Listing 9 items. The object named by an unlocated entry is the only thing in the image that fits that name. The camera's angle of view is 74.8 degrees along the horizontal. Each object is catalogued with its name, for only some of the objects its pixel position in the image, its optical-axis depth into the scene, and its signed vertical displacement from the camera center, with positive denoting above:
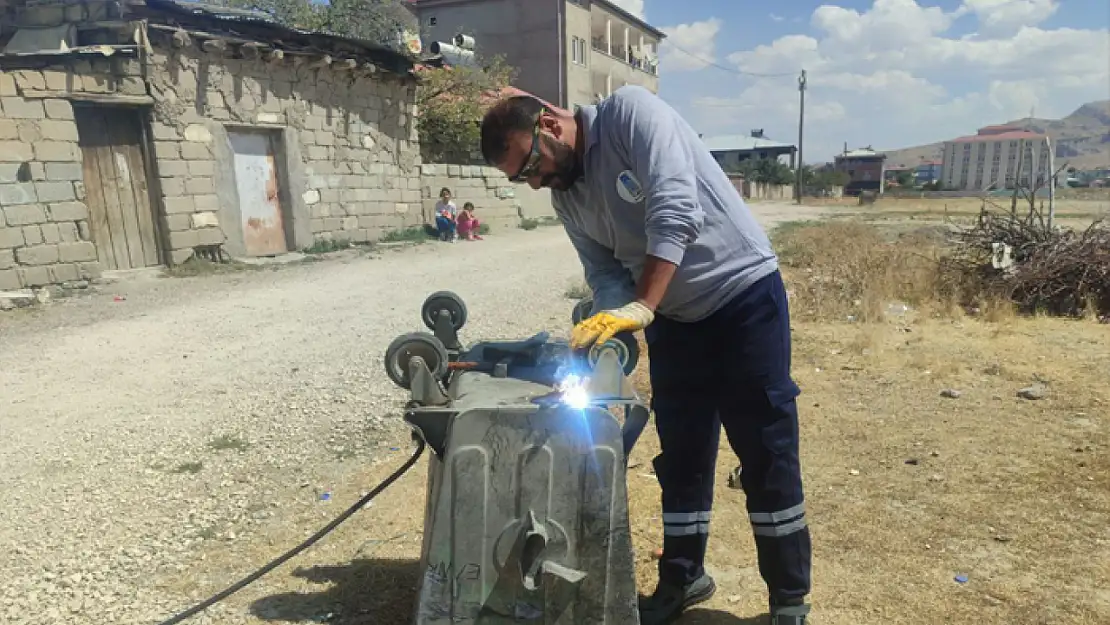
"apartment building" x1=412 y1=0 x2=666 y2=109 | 30.20 +6.03
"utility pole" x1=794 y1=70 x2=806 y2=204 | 44.16 +2.68
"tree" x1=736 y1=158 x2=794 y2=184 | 50.88 -0.05
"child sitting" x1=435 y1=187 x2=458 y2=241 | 14.49 -0.80
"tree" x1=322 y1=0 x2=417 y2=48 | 18.61 +4.18
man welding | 1.82 -0.27
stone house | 8.39 +0.75
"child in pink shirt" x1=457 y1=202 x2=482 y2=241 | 15.15 -0.91
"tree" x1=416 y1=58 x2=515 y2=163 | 17.59 +1.65
